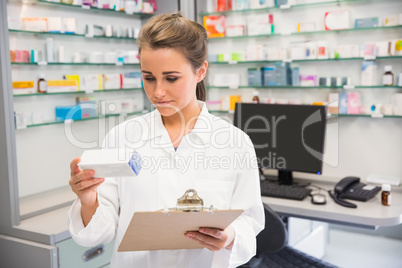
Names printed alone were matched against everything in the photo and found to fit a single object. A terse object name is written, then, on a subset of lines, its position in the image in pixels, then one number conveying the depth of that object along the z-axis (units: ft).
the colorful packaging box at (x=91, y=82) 11.39
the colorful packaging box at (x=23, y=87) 9.74
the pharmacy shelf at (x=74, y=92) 10.09
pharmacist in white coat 4.66
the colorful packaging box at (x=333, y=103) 12.34
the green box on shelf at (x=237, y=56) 13.51
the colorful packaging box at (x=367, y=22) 11.70
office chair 7.61
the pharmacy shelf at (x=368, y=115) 11.56
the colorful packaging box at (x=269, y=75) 13.10
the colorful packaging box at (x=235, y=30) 13.56
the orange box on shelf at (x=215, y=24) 13.73
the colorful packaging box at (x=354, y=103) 12.07
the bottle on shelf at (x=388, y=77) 11.50
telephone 8.76
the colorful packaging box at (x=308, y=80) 12.65
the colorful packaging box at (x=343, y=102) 12.21
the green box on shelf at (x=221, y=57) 13.75
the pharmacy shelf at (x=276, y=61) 11.67
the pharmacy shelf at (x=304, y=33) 11.64
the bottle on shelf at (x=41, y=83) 10.28
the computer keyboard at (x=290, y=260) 9.71
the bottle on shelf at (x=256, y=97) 12.87
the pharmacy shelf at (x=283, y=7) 12.10
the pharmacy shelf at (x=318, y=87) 11.85
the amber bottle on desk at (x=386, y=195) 8.50
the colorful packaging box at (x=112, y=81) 12.08
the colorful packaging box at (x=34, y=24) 10.01
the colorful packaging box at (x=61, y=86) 10.52
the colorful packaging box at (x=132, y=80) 12.79
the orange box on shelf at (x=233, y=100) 13.69
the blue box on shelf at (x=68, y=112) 10.87
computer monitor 9.62
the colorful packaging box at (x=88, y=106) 11.41
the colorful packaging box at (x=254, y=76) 13.33
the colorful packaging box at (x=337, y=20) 12.05
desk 7.90
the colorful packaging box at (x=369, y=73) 11.80
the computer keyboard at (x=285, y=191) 9.08
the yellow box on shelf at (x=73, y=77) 11.07
